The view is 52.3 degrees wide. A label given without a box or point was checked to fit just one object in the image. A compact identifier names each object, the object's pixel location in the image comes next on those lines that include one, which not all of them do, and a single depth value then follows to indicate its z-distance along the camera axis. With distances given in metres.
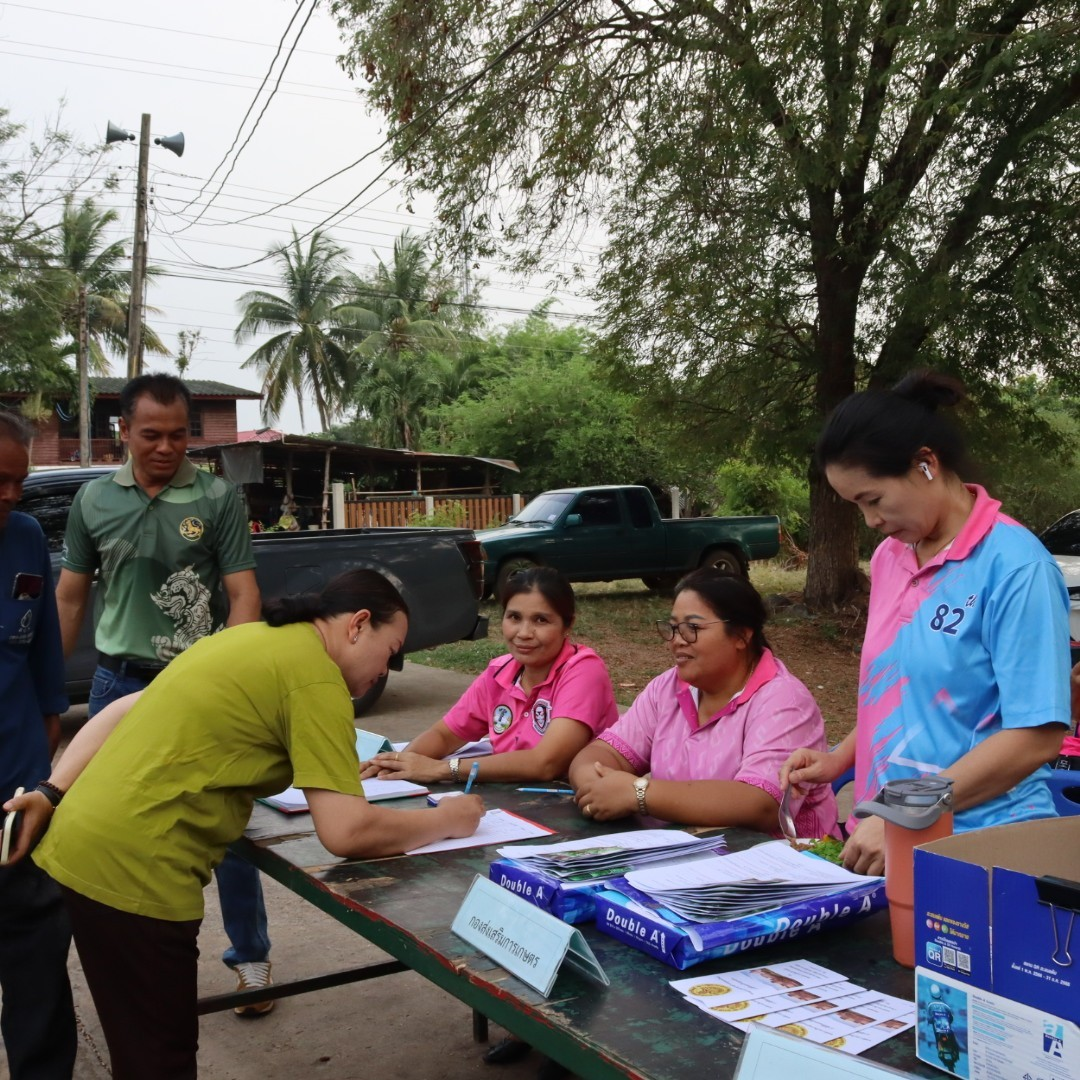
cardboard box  1.09
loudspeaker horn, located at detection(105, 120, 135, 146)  19.34
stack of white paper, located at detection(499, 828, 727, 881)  1.97
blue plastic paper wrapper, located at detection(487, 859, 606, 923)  1.83
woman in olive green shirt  2.09
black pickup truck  7.04
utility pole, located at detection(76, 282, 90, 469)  25.89
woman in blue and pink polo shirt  1.87
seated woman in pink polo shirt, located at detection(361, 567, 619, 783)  3.11
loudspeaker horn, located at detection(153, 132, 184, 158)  19.44
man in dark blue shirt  2.55
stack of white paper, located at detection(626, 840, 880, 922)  1.71
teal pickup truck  14.90
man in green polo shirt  3.38
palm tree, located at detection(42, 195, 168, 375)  35.41
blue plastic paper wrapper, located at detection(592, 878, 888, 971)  1.61
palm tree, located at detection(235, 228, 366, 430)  40.47
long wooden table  1.37
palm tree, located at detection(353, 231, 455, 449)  35.78
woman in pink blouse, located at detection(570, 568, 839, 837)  2.52
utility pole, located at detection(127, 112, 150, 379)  19.14
